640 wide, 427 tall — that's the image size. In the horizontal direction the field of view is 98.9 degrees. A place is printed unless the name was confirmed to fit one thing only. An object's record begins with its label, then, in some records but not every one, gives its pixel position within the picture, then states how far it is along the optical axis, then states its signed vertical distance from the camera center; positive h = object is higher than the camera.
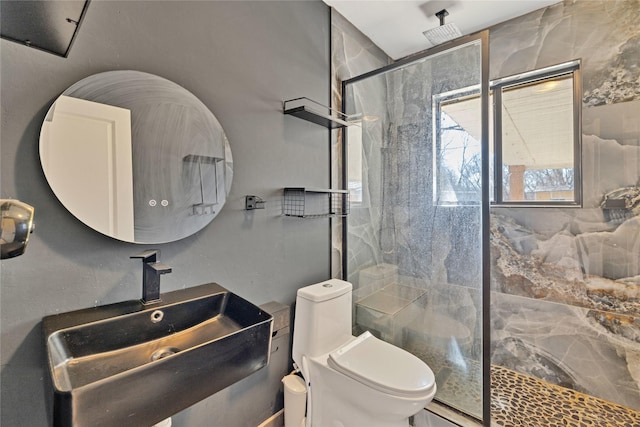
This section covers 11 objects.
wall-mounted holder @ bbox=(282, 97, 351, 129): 1.65 +0.63
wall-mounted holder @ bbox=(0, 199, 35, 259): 0.58 -0.03
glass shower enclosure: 1.58 +0.01
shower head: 1.88 +1.28
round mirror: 0.94 +0.23
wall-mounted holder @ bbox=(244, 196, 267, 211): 1.48 +0.06
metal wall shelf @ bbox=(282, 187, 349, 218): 1.70 +0.07
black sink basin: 0.65 -0.44
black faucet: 1.04 -0.24
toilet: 1.27 -0.80
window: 1.65 +0.52
